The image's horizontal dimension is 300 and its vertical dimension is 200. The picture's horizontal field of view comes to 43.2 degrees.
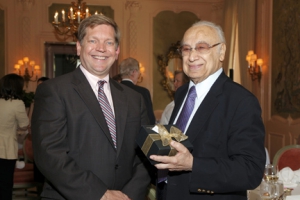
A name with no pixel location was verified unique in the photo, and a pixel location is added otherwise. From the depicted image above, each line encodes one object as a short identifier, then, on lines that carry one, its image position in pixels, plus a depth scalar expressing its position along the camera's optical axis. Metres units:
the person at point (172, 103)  4.33
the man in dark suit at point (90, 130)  1.95
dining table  2.57
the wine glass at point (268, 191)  2.48
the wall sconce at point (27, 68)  9.70
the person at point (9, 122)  4.32
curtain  8.87
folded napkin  2.98
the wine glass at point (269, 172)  2.78
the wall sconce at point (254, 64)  8.48
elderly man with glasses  1.70
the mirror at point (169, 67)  10.58
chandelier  7.12
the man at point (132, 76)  4.96
